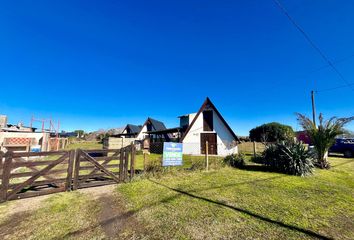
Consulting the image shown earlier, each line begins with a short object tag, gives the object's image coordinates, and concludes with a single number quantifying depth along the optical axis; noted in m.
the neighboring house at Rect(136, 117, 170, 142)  25.76
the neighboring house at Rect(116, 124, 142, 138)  36.20
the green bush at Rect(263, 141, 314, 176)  8.62
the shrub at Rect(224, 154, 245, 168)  11.00
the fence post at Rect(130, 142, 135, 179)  7.29
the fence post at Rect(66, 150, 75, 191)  5.79
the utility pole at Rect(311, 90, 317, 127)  14.71
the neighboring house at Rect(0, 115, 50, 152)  10.97
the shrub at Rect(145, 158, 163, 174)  8.26
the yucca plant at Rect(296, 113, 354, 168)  10.73
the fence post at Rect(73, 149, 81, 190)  5.92
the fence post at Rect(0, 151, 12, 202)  4.78
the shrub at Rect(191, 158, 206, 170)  9.48
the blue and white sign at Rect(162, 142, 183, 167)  8.38
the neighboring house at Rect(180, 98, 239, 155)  19.48
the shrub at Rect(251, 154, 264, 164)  10.94
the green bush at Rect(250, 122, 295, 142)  34.42
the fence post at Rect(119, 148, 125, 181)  6.97
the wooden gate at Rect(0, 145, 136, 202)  4.88
